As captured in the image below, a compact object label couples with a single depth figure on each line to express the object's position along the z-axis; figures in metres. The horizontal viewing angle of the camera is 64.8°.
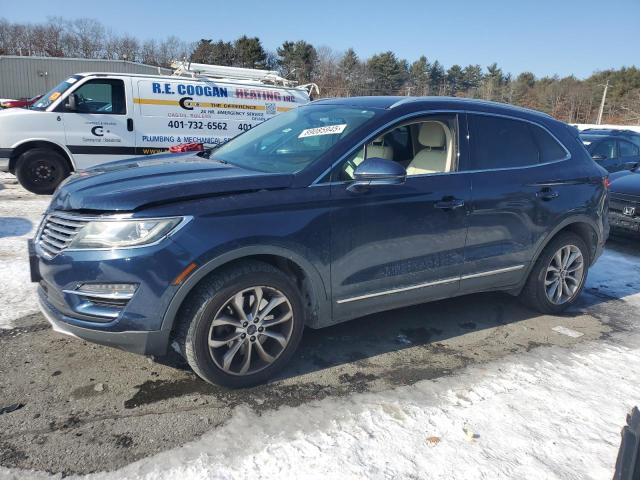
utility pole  43.66
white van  8.34
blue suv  2.79
